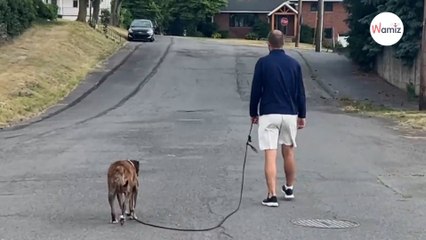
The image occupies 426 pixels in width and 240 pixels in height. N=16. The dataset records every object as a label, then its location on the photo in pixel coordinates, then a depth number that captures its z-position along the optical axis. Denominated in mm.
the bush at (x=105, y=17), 60894
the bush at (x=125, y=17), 81019
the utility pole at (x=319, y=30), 53000
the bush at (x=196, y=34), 83688
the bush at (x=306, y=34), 82562
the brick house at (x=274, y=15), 86812
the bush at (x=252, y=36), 82812
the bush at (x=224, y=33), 84125
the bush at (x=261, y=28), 86125
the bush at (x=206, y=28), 85562
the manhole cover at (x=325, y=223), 8766
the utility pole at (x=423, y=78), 24562
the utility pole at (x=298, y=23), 65862
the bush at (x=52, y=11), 52512
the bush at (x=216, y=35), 81606
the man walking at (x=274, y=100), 9750
